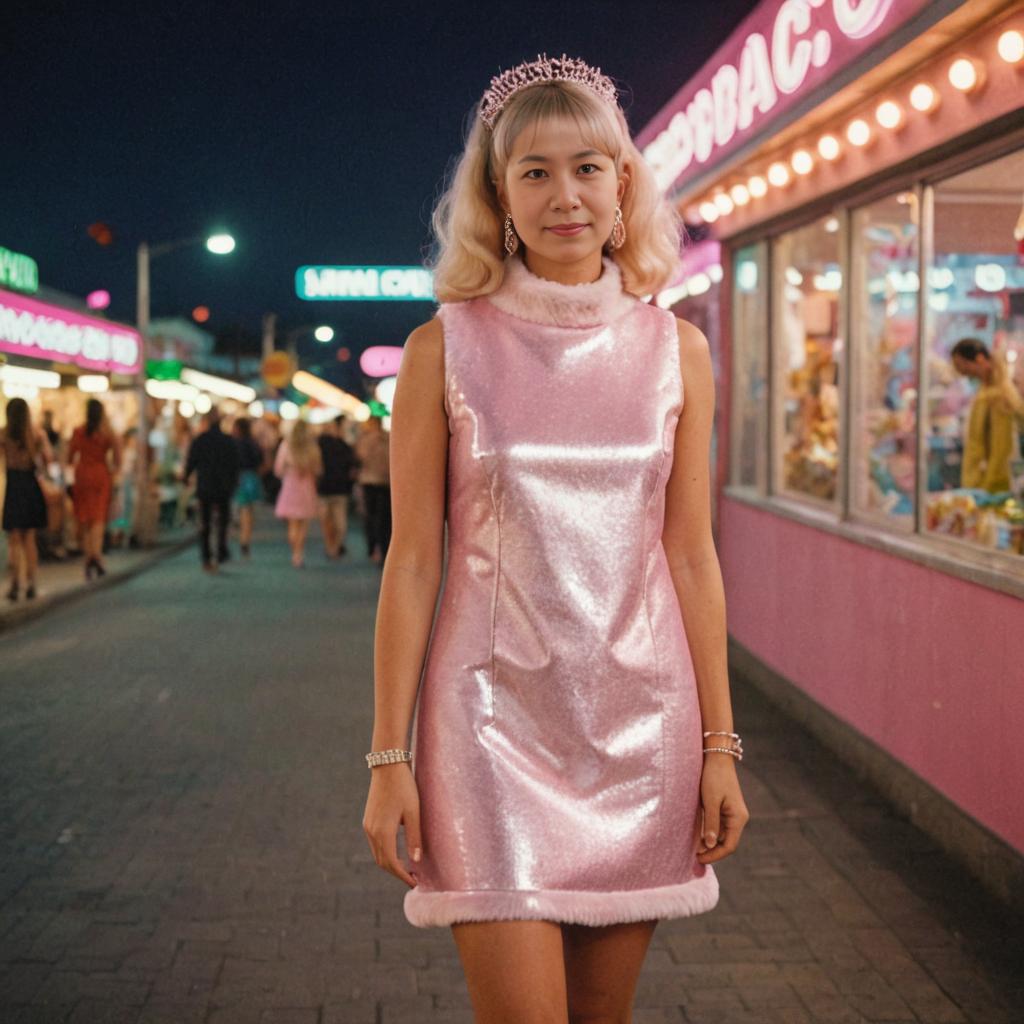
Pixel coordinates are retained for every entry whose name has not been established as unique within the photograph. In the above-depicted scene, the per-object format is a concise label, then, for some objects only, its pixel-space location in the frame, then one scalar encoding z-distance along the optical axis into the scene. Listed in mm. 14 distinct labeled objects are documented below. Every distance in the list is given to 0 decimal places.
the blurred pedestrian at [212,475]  17333
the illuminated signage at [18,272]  19391
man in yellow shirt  6594
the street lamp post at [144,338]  21344
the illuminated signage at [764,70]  6066
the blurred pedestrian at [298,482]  18484
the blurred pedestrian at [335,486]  19516
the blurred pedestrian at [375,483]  17953
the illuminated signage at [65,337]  17031
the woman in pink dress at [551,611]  2262
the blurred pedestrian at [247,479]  20016
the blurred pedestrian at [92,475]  15870
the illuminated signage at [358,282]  24000
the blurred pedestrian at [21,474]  13156
